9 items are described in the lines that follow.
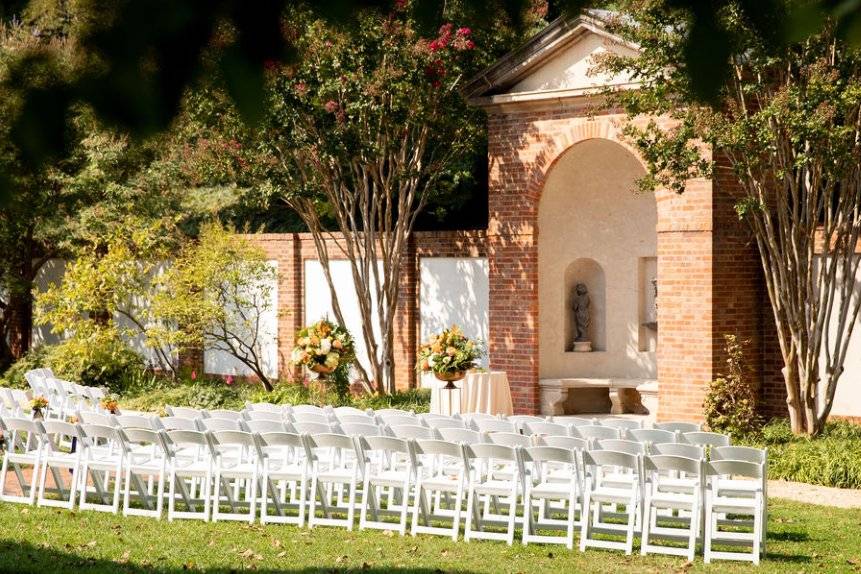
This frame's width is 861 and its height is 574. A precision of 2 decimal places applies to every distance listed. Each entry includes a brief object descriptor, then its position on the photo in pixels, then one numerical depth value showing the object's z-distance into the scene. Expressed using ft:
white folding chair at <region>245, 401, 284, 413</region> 42.94
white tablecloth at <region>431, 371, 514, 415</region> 54.65
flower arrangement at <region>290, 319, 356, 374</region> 58.44
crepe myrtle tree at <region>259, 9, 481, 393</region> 57.98
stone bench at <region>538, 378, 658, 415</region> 58.29
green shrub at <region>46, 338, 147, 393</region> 69.26
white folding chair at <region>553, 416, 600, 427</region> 38.79
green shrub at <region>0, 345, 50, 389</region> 74.46
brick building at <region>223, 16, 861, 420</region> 52.65
